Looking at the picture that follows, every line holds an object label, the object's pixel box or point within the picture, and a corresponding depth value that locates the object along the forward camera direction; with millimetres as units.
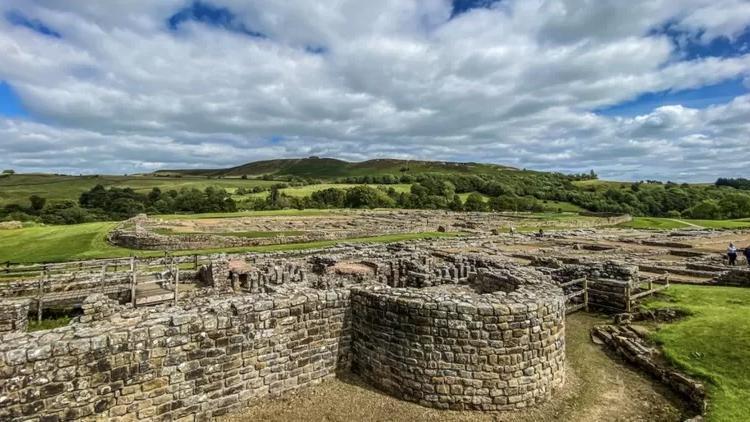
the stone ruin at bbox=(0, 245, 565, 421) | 7355
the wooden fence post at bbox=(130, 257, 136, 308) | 17008
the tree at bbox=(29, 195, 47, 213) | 89438
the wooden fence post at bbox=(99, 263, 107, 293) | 18100
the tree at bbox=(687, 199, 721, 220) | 91375
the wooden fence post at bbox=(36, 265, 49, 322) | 16062
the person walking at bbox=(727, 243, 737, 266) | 25528
